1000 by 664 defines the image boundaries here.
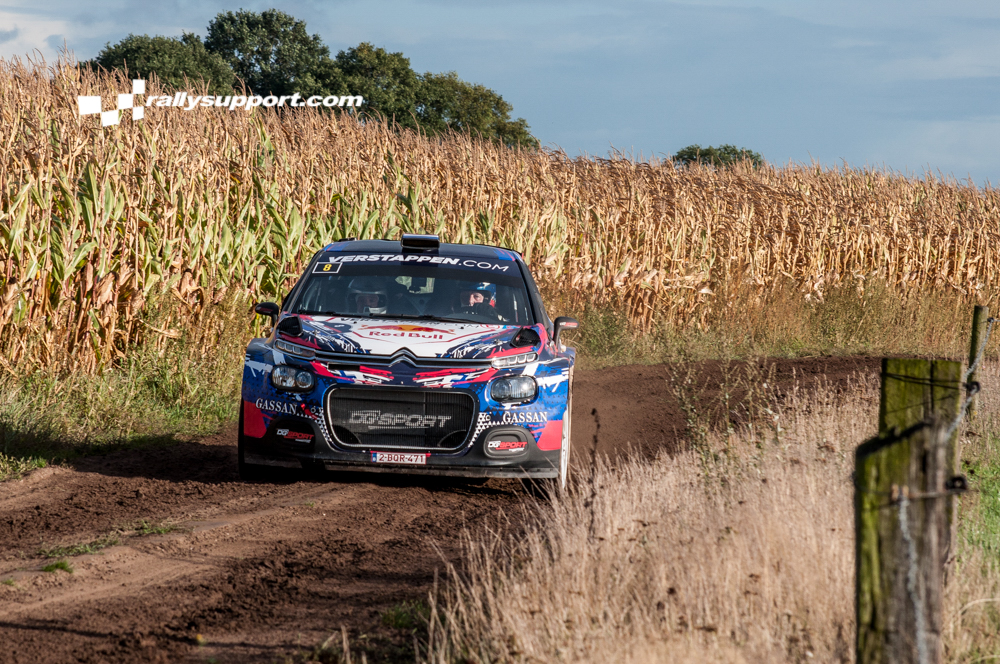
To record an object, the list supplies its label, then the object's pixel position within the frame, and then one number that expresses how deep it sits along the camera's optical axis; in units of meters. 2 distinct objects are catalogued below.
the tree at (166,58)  113.81
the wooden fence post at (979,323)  23.69
